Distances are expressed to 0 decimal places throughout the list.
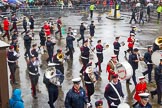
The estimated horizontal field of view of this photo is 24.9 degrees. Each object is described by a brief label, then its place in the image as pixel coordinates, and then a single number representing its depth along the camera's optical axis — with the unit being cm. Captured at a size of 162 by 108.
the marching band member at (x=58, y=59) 1529
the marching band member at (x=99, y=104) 905
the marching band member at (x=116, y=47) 1860
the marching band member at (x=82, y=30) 2337
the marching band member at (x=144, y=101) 894
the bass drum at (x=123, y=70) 1259
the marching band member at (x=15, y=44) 1917
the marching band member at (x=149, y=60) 1518
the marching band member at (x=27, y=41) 1978
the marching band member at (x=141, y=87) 1181
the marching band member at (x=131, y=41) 1970
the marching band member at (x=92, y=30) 2447
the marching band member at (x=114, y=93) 1027
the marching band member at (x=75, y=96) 955
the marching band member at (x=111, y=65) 1356
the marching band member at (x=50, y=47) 1875
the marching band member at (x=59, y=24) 2645
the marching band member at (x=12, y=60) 1541
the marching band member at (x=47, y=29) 2334
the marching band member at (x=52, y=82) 1196
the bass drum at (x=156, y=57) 1449
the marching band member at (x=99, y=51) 1703
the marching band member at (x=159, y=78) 1288
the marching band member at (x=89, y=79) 1221
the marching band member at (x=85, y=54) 1653
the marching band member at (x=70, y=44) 1953
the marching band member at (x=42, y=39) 2166
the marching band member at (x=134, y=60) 1499
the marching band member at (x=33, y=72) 1373
